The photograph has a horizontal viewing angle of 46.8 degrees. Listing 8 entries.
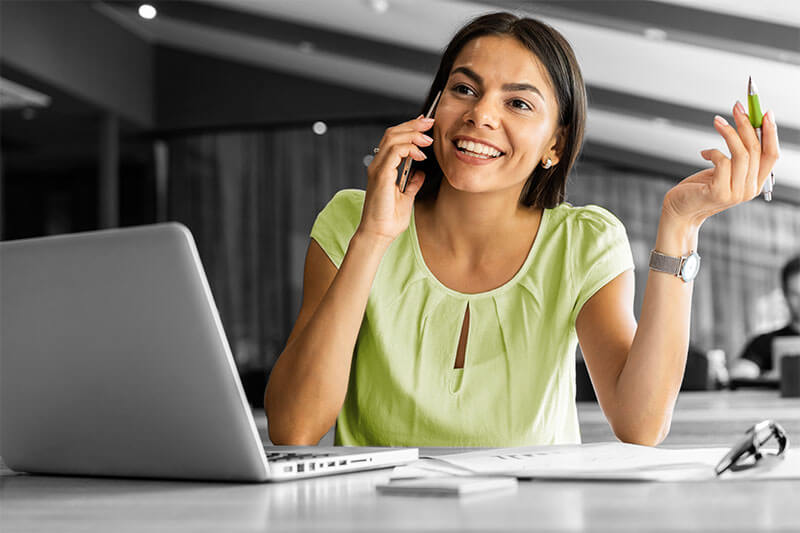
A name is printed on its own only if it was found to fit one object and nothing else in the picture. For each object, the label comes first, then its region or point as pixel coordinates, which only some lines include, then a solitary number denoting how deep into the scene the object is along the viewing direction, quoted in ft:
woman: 4.17
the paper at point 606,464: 2.27
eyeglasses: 2.29
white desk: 1.73
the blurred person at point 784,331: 22.36
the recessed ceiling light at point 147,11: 21.62
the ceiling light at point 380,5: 19.04
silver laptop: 2.20
